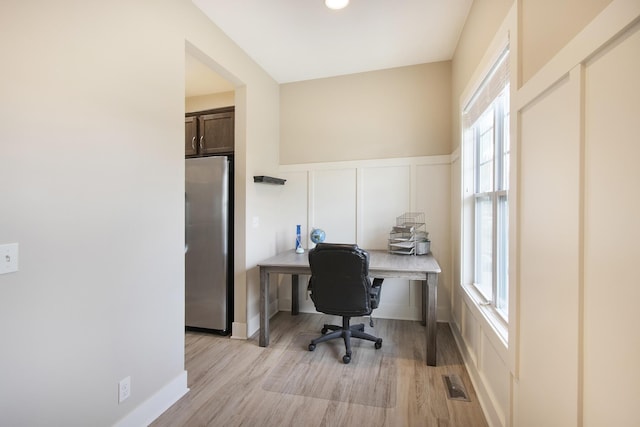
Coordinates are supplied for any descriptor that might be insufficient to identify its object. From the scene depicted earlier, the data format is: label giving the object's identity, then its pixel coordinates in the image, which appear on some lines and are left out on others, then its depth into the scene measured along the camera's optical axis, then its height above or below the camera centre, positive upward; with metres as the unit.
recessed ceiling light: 2.13 +1.59
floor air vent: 1.91 -1.24
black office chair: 2.27 -0.59
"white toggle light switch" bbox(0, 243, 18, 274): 1.08 -0.18
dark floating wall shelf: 2.98 +0.36
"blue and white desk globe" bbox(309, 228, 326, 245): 3.27 -0.27
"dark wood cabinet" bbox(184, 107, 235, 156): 3.11 +0.90
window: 1.71 +0.18
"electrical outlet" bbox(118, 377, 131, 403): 1.55 -0.98
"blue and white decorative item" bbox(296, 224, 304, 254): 3.24 -0.36
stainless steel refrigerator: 2.85 -0.31
